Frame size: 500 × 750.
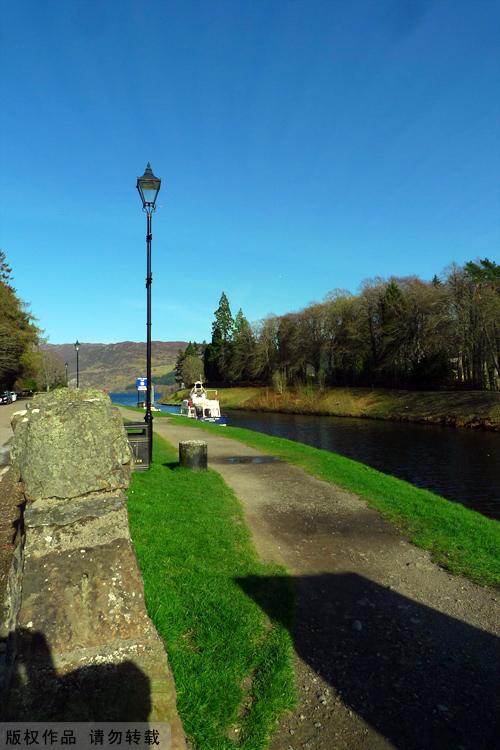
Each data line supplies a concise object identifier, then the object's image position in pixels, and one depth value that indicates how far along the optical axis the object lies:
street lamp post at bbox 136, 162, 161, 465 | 11.83
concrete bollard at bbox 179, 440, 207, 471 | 12.38
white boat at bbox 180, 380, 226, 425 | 41.93
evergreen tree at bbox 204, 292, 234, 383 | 98.69
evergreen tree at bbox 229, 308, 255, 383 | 83.69
